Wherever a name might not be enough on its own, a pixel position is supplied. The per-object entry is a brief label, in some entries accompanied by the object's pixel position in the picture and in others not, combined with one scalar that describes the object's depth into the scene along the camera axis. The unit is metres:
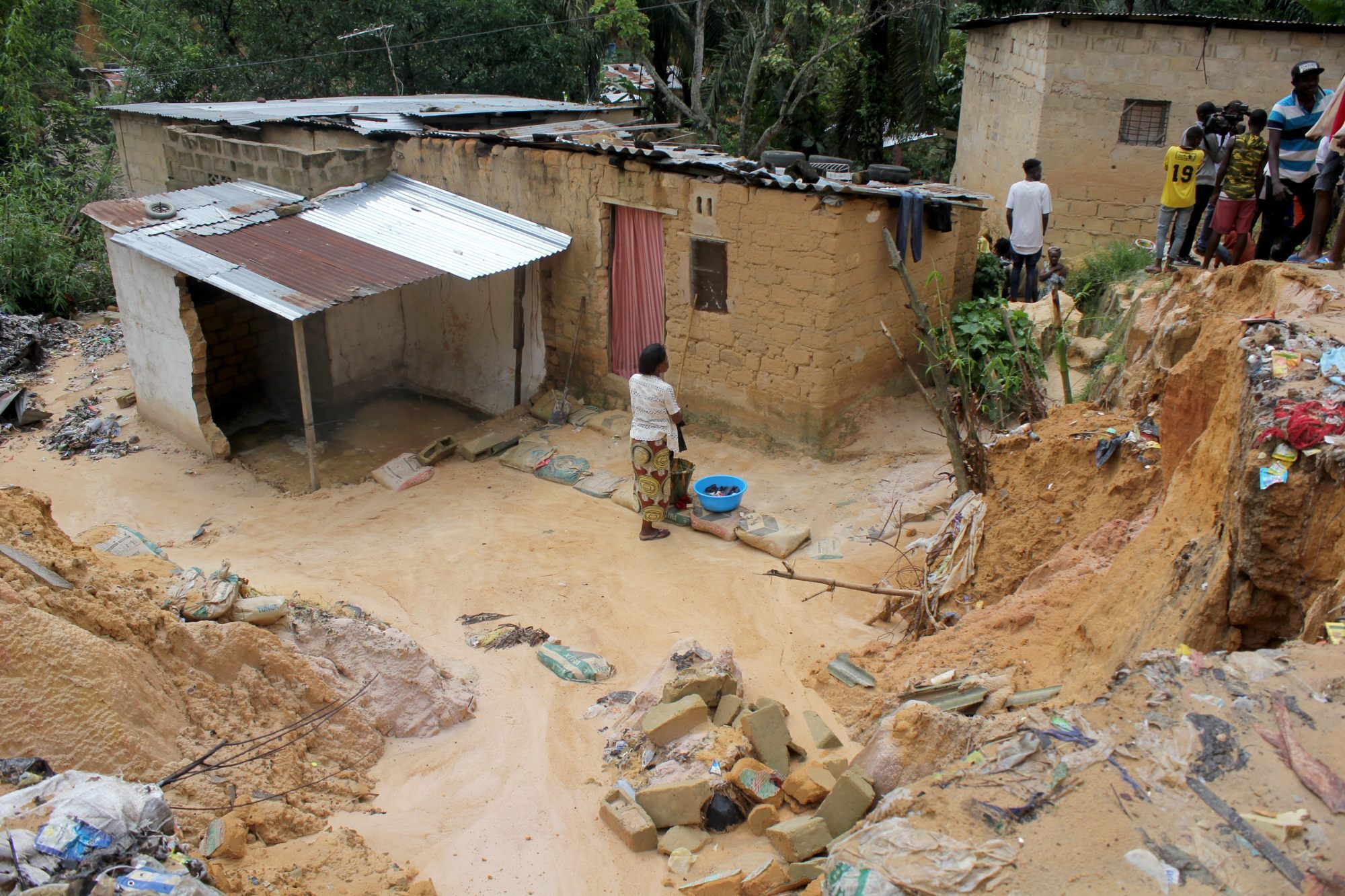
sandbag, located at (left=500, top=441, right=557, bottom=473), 9.45
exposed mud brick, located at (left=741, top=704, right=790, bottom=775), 4.72
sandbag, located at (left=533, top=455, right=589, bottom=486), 9.16
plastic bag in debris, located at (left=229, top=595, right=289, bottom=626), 5.07
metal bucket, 8.02
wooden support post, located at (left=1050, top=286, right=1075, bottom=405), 7.10
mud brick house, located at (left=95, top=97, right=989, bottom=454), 8.59
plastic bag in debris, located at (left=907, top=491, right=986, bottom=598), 6.06
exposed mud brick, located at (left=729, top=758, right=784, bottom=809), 4.44
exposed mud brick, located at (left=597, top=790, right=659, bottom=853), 4.34
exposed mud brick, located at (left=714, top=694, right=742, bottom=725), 5.07
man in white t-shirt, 9.59
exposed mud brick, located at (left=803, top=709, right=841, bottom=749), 4.81
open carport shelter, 8.91
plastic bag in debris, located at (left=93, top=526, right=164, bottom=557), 6.10
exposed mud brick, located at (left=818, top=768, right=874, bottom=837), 4.04
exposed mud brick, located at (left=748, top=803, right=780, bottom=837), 4.35
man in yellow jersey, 8.20
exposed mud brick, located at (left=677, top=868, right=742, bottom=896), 3.96
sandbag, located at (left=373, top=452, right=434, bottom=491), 9.13
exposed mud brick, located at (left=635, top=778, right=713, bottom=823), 4.40
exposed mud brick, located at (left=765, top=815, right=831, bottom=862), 4.02
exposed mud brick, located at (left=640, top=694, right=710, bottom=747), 4.89
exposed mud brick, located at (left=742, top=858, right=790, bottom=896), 3.93
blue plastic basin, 7.97
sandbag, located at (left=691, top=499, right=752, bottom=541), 7.83
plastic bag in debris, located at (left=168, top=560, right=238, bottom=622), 4.93
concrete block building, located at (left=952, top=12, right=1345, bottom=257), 11.62
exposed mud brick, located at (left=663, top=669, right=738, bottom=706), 5.15
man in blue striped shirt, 6.41
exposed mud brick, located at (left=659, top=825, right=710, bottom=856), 4.32
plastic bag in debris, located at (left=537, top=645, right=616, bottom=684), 5.87
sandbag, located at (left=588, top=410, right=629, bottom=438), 9.83
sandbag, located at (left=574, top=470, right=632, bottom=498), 8.82
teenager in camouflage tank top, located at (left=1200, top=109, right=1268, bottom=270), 7.07
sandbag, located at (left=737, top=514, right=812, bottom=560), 7.50
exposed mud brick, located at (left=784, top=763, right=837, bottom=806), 4.32
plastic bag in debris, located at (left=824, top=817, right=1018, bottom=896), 2.69
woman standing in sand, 7.34
